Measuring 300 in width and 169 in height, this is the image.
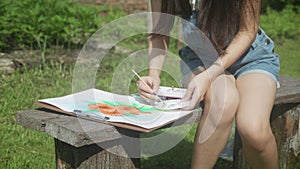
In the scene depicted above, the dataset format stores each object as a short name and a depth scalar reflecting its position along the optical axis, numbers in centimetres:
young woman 216
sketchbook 202
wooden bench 191
